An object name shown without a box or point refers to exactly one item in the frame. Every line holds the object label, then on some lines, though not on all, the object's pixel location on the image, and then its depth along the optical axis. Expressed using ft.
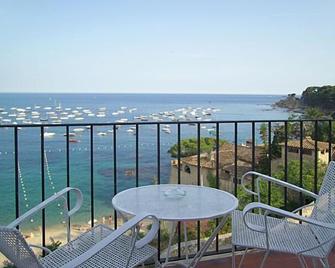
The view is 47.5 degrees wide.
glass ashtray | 7.33
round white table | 6.32
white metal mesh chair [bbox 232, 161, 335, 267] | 6.58
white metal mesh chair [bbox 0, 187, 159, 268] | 4.59
